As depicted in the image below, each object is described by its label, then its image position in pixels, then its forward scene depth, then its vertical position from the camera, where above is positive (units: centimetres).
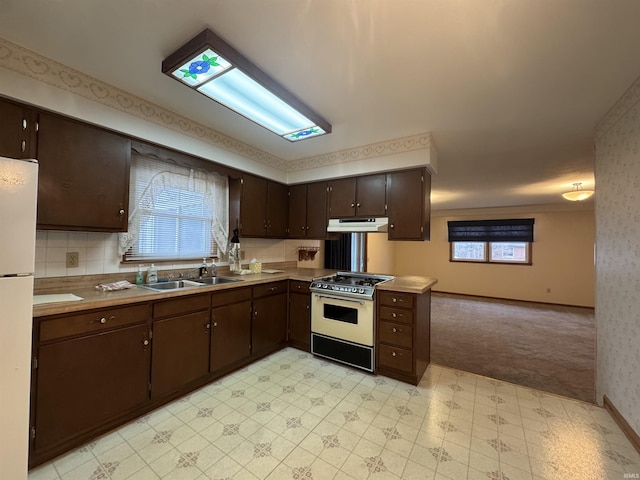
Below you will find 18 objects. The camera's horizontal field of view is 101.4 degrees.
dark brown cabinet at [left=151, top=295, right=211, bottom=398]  202 -86
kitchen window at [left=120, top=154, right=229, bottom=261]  241 +30
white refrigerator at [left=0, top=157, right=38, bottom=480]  109 -28
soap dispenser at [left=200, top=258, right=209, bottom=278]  288 -31
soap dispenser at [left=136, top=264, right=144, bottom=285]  238 -33
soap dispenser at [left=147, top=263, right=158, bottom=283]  243 -32
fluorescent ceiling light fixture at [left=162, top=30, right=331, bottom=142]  152 +110
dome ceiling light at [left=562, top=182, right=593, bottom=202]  425 +88
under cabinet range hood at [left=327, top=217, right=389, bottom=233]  302 +24
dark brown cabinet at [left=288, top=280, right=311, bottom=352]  311 -87
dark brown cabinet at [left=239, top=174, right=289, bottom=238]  322 +46
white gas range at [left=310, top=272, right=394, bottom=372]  266 -81
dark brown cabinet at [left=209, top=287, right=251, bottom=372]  242 -83
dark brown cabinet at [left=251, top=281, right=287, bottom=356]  283 -86
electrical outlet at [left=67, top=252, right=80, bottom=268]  200 -15
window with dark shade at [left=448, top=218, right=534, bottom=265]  657 +14
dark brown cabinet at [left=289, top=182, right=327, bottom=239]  352 +46
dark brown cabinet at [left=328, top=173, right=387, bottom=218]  307 +59
